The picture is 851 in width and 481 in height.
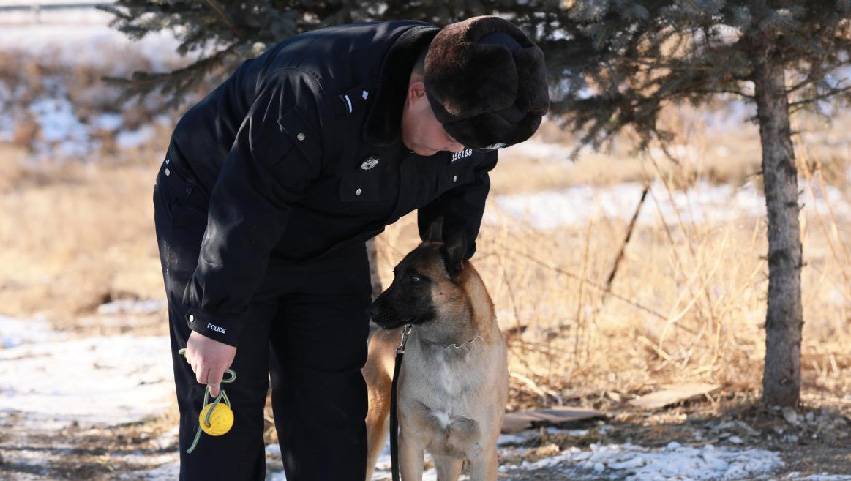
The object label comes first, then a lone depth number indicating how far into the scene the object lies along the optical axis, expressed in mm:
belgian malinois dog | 3783
